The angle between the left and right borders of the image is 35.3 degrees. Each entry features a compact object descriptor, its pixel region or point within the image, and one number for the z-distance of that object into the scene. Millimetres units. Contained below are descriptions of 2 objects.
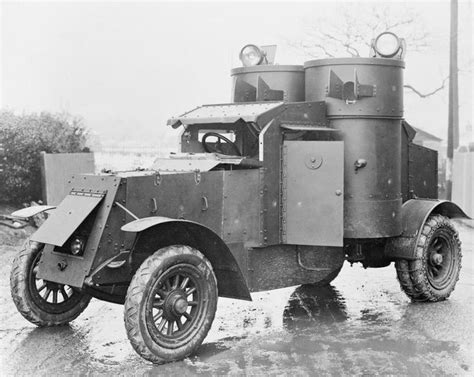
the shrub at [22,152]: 14812
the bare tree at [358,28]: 29969
